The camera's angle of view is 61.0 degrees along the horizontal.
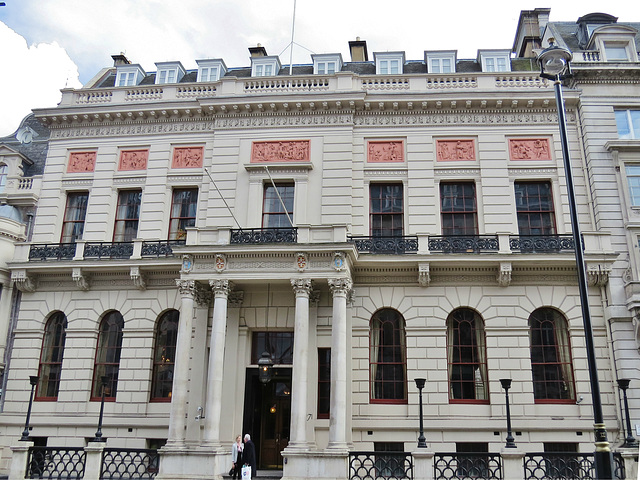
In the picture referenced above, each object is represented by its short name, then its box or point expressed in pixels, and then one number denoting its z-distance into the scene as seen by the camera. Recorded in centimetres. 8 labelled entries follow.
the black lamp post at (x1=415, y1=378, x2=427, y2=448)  1667
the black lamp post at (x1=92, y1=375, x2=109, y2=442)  1794
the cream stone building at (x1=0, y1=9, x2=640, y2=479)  1992
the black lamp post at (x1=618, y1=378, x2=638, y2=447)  1670
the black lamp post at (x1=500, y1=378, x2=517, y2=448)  1634
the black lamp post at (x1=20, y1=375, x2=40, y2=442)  1861
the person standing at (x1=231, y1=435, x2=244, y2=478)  1731
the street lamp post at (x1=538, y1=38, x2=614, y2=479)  1025
